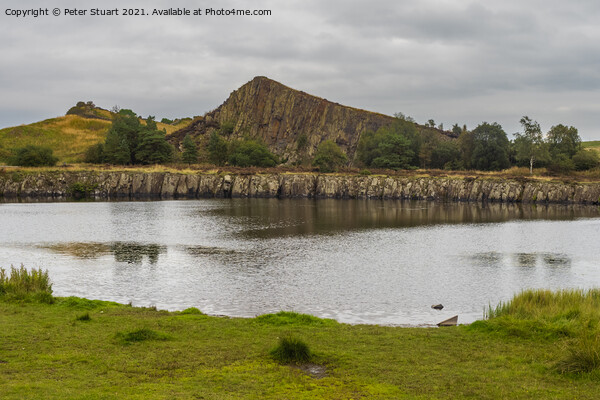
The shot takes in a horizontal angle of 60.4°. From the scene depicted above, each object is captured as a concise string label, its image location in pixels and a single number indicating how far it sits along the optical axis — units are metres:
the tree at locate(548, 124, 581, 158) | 133.38
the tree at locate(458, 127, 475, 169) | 143.14
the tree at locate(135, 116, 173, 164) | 140.25
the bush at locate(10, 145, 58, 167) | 130.00
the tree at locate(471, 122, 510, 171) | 137.38
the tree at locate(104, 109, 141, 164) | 137.12
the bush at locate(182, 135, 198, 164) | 156.96
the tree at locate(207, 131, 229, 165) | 161.62
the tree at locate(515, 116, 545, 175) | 125.69
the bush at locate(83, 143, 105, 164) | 141.00
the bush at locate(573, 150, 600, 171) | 127.81
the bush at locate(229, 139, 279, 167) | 151.62
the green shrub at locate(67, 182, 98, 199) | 119.06
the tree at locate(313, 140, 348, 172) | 146.16
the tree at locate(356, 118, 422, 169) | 145.75
